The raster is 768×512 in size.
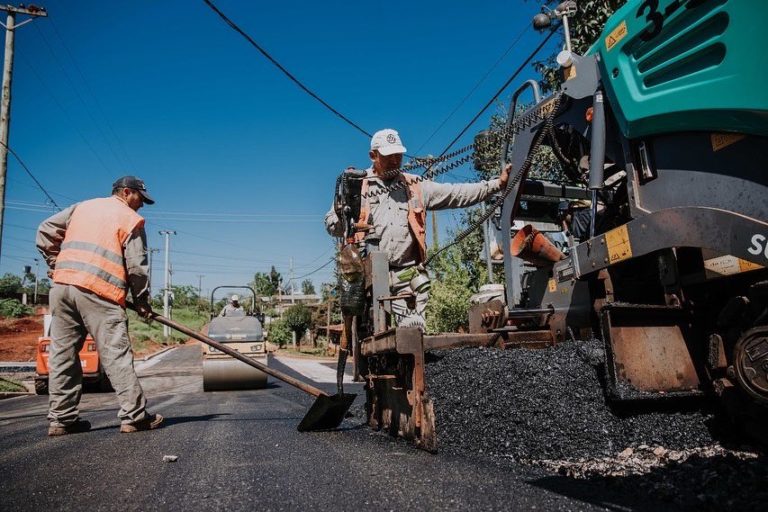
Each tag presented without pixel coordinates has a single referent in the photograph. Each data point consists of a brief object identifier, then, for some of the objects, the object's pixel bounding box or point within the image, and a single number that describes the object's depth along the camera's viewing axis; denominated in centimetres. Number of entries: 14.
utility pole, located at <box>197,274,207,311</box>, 6874
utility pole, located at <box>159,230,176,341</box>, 4352
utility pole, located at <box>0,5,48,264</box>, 1380
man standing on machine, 386
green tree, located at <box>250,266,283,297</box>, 6344
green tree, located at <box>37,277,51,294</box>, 6606
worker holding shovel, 397
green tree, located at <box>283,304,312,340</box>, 3706
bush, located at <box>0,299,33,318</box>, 3388
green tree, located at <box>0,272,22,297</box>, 4480
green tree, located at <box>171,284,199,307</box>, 7312
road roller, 934
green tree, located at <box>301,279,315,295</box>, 8381
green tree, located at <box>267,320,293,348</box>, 3634
